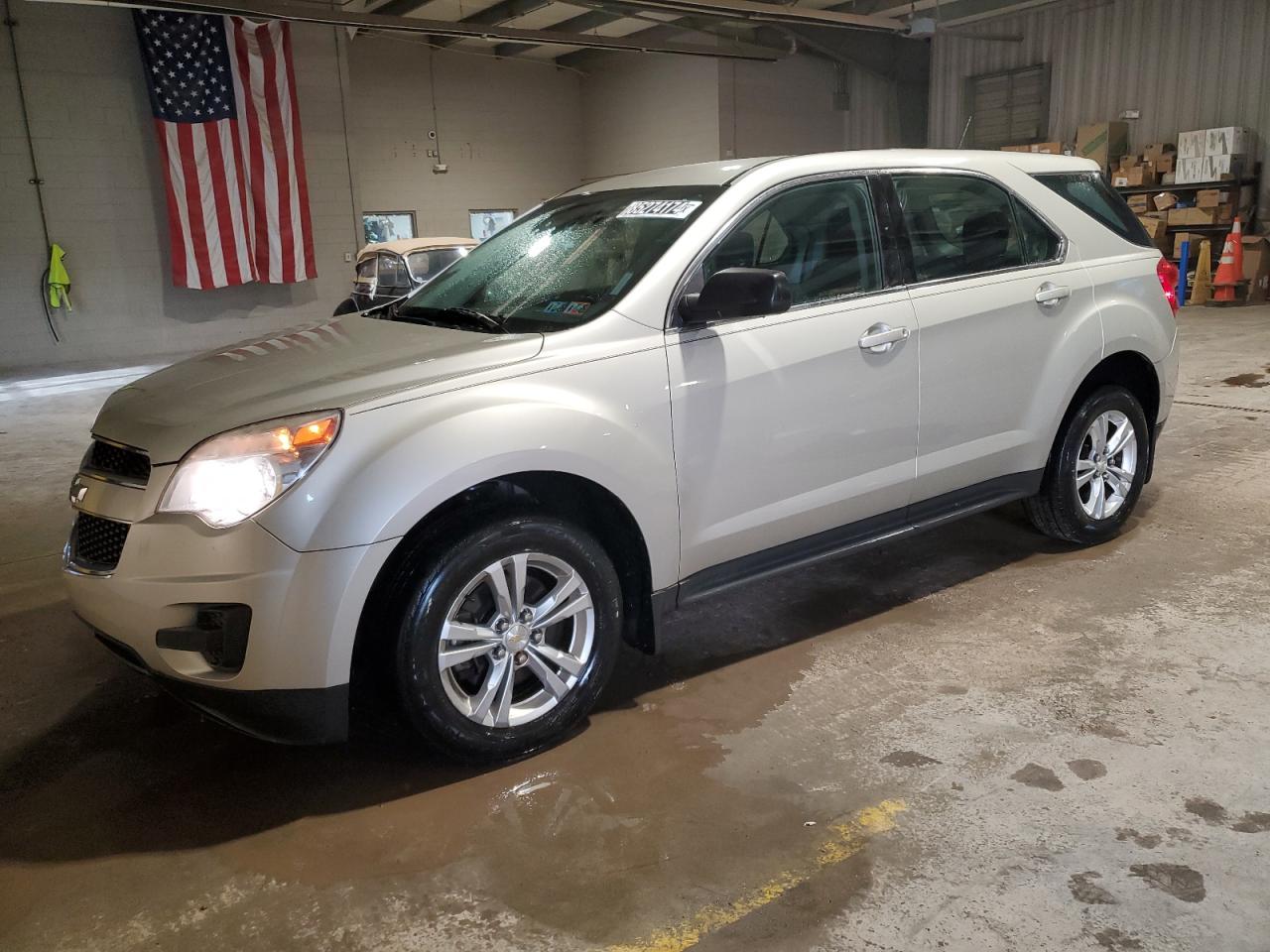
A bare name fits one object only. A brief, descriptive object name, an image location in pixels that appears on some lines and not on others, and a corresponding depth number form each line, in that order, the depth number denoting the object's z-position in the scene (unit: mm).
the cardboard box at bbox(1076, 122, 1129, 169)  14898
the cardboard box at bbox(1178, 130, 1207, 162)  13555
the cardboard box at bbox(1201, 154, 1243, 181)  13250
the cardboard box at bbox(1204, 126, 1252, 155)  13203
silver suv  2305
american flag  12680
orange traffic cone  12984
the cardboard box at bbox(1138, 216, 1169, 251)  14039
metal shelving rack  13445
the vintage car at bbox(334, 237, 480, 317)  10883
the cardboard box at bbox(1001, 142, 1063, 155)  15312
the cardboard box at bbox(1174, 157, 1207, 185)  13586
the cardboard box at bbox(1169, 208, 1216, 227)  13500
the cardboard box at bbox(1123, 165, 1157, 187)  14328
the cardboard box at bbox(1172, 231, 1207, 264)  13680
